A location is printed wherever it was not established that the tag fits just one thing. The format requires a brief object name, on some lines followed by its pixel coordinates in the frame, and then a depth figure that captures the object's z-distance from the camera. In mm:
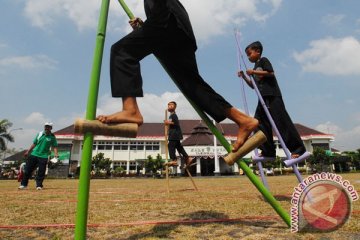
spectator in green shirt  9258
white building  51462
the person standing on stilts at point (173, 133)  8680
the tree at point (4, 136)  46500
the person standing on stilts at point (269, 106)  4215
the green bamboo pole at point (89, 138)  1832
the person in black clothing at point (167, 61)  2303
